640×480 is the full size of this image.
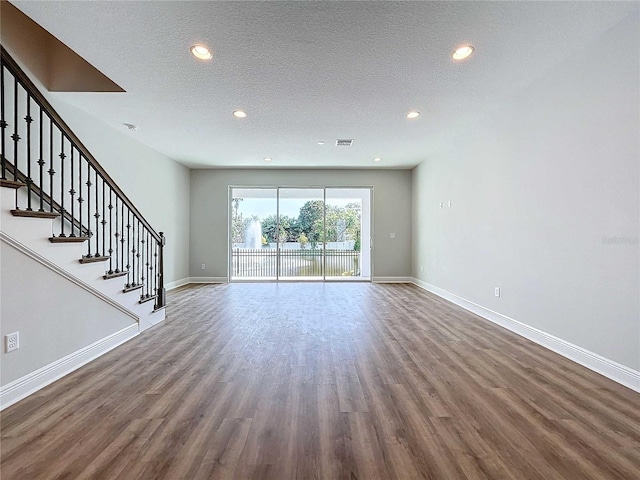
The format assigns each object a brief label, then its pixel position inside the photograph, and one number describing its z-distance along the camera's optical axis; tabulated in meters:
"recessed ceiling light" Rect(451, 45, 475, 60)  2.73
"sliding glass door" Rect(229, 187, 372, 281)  7.92
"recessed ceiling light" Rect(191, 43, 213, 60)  2.74
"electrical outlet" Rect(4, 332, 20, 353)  2.10
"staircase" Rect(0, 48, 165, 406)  2.20
